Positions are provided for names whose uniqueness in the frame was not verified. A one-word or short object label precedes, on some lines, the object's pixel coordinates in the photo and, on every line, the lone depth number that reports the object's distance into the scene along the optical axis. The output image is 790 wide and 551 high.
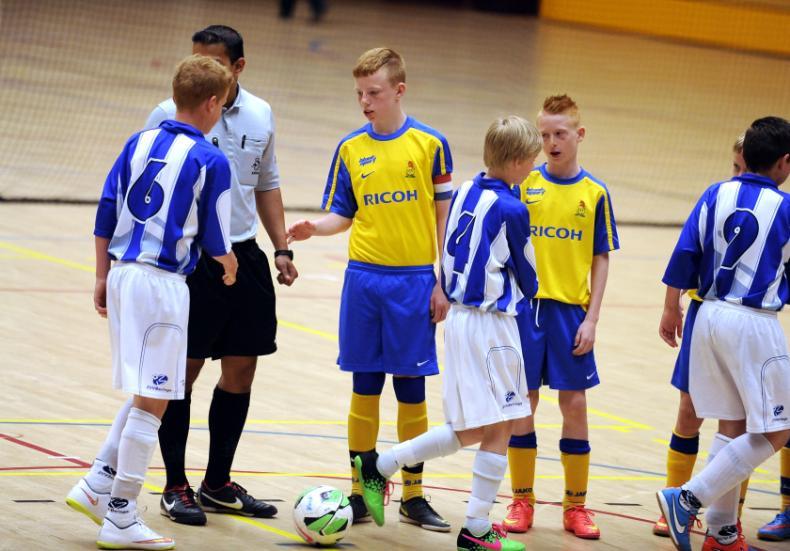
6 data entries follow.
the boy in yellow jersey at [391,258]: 11.79
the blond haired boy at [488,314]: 10.80
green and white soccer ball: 10.88
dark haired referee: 11.44
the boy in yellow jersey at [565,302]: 12.06
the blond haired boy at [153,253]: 10.20
